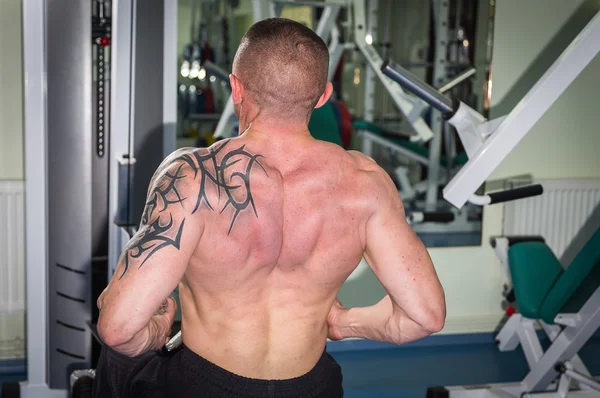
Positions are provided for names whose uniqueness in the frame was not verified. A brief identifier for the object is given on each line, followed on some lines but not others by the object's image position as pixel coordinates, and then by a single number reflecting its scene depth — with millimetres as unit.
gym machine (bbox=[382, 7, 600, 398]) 2369
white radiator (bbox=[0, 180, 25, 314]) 3395
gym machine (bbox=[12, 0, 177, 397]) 2803
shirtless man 1388
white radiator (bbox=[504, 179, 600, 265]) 4203
